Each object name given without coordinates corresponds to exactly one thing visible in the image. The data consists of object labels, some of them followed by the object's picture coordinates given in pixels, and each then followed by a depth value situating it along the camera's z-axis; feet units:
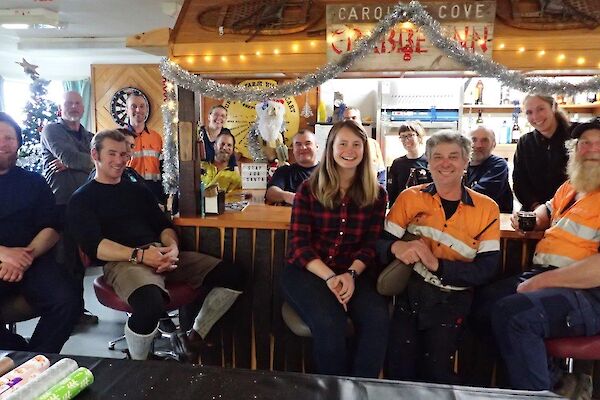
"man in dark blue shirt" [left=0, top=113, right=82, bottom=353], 7.85
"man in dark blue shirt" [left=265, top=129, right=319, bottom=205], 12.03
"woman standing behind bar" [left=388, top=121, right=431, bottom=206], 12.11
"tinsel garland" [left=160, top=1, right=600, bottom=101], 7.91
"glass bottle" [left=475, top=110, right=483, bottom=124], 19.60
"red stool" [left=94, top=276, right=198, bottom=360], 7.73
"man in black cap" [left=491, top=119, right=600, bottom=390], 6.53
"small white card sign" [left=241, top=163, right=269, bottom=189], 16.47
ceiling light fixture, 15.25
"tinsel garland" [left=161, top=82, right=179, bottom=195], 9.19
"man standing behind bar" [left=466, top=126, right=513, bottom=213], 10.31
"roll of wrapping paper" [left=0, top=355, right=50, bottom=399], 3.84
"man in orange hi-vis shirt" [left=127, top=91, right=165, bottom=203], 12.93
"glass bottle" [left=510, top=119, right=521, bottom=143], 19.39
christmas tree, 17.52
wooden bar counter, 8.83
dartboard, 24.03
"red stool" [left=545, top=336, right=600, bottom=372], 6.40
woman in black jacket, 10.05
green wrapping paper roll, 3.87
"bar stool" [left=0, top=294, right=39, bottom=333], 7.64
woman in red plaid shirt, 7.09
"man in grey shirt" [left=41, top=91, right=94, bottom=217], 12.40
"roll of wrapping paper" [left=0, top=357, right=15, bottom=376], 4.21
